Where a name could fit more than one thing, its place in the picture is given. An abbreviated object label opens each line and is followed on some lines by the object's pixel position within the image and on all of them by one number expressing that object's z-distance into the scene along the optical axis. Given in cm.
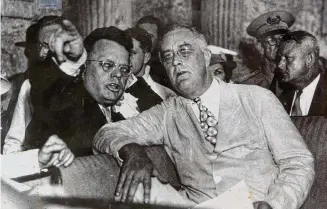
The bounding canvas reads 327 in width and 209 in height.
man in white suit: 204
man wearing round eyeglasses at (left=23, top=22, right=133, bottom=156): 221
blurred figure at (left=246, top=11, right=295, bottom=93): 312
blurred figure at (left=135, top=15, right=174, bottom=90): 310
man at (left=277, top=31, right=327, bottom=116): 285
